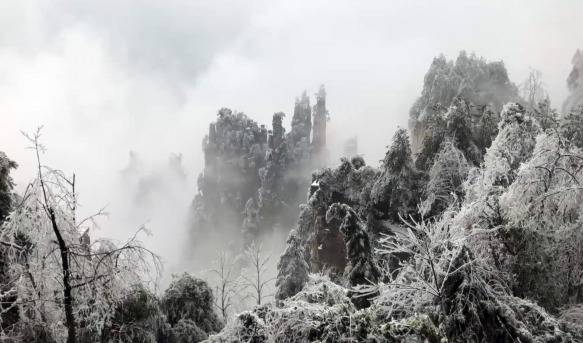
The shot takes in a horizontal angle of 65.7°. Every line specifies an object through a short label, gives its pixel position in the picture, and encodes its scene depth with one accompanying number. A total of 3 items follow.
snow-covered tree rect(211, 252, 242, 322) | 35.94
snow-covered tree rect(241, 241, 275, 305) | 49.59
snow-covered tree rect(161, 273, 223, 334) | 20.00
